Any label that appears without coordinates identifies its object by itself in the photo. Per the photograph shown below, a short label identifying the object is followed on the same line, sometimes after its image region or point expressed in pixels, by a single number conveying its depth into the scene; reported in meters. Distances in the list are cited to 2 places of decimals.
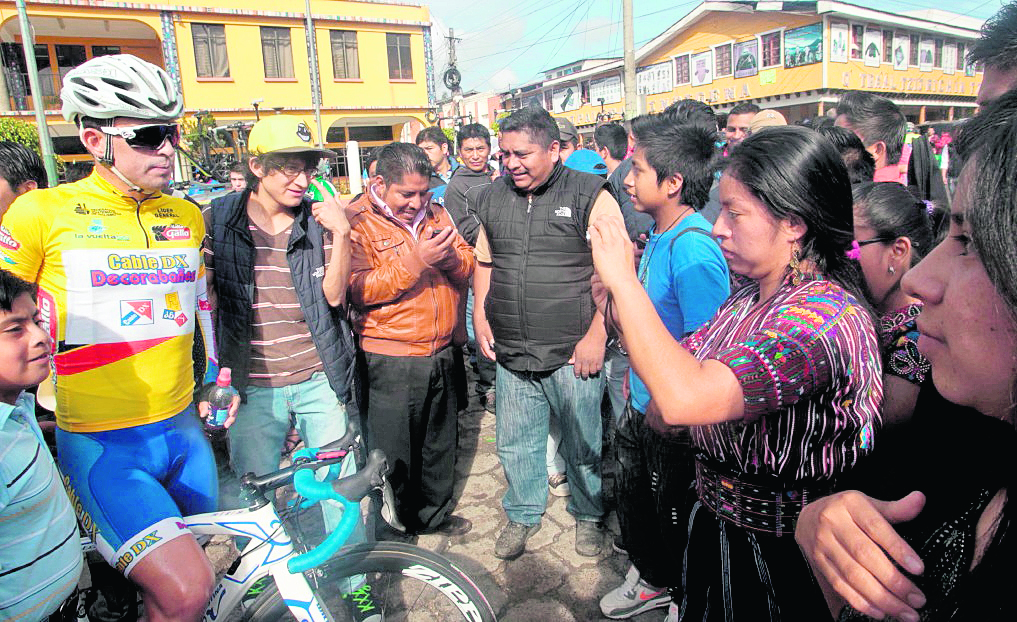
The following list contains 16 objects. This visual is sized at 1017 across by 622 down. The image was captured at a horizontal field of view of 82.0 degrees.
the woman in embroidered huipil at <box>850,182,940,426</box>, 2.20
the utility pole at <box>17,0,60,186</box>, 8.84
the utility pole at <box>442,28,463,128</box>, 26.55
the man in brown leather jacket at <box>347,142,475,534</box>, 3.07
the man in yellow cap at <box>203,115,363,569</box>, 2.61
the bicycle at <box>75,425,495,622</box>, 1.90
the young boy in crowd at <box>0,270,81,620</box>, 1.47
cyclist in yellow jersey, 1.84
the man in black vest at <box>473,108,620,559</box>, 3.06
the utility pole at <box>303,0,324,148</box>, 23.44
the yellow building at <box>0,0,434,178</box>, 24.62
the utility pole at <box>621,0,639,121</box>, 12.66
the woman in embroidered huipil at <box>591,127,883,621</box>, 1.31
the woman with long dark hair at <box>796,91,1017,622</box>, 0.71
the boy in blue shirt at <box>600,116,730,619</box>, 2.26
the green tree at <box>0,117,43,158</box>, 12.08
